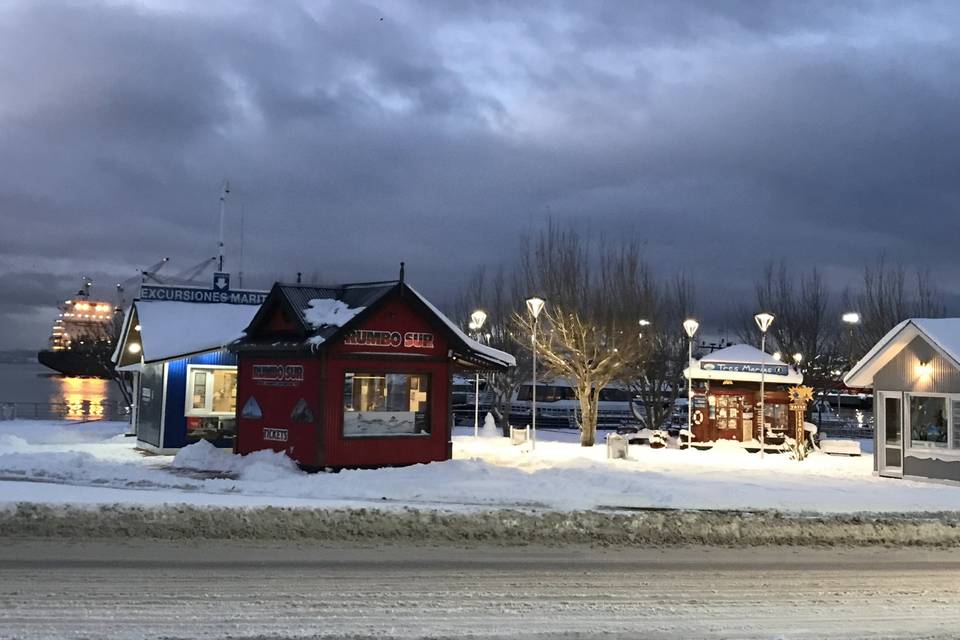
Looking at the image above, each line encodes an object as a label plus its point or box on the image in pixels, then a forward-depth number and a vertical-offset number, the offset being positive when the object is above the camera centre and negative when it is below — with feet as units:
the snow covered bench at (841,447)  93.30 -5.08
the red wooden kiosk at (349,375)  64.34 +0.98
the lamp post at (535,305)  85.66 +8.48
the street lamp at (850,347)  146.05 +8.67
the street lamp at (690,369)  100.62 +3.15
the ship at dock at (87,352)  206.69 +8.06
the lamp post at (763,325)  97.59 +7.94
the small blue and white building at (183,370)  80.02 +1.42
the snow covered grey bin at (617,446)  81.84 -4.84
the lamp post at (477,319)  98.68 +8.13
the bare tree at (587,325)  102.42 +8.55
